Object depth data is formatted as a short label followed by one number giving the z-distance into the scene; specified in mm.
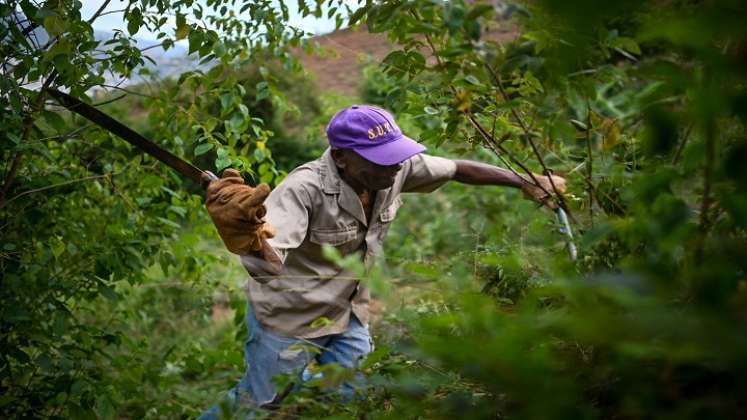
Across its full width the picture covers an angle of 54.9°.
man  2947
